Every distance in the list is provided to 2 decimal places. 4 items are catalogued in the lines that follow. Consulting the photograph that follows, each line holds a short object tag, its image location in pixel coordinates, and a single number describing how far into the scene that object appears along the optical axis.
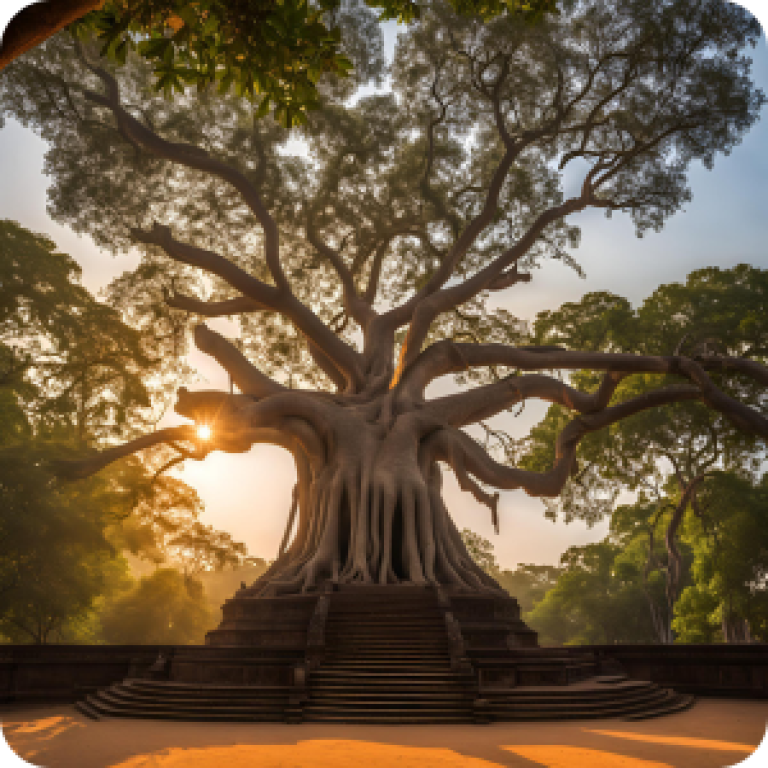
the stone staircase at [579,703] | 7.97
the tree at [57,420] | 18.59
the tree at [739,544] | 19.70
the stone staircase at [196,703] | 8.16
